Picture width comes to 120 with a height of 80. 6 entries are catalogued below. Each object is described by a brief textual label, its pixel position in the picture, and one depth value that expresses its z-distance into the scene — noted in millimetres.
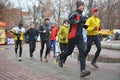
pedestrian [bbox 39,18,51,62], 13289
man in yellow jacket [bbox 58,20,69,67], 13117
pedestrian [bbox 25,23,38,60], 14477
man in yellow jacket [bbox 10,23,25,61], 14292
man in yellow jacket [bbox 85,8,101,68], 10867
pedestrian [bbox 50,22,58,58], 15819
